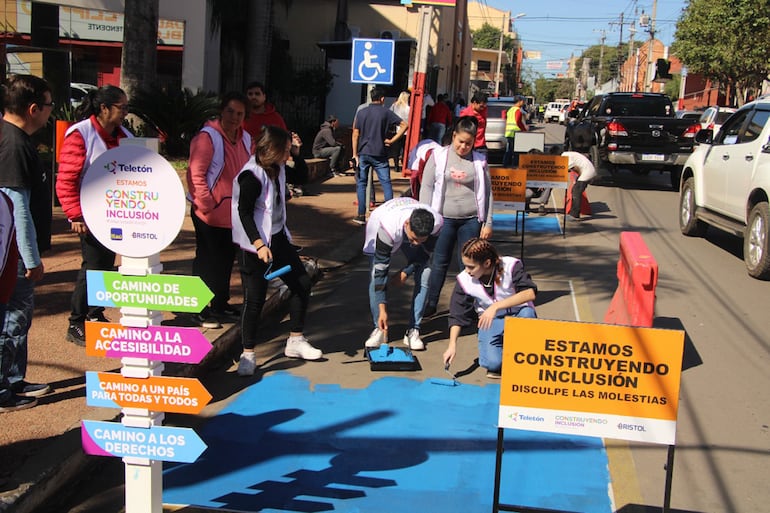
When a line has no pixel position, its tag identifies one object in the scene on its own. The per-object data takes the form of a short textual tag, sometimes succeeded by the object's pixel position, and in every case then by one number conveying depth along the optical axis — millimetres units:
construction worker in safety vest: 18000
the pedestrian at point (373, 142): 11148
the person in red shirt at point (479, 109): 14445
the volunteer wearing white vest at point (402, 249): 5762
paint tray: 6137
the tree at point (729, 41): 31484
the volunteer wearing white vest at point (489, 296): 5582
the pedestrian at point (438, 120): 18389
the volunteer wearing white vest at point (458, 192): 7012
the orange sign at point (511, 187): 10055
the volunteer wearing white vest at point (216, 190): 6367
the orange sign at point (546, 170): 11258
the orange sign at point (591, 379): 3469
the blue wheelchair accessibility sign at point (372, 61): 11953
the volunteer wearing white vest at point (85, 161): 5520
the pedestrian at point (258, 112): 8117
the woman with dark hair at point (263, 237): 5699
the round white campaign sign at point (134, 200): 3371
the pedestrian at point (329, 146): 16969
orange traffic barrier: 6105
